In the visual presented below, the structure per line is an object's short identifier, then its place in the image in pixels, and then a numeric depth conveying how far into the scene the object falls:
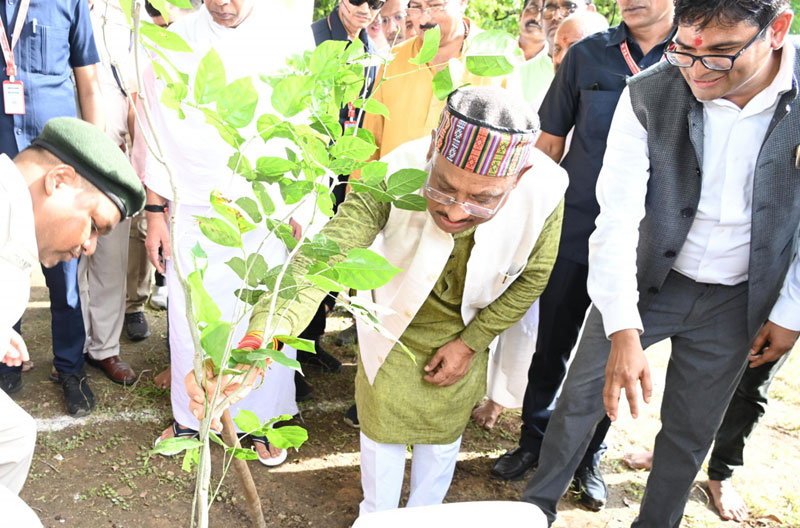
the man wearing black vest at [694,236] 1.96
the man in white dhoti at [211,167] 2.71
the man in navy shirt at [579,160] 2.79
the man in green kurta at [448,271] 1.86
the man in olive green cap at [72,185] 1.86
